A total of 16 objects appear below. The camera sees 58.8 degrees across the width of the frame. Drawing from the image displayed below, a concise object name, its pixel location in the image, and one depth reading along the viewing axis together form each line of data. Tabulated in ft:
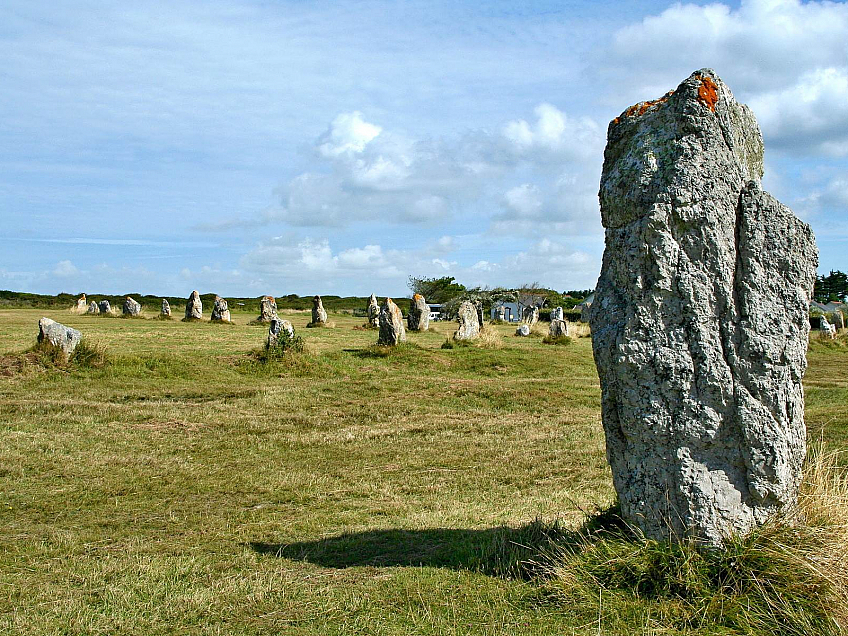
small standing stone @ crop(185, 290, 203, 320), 117.80
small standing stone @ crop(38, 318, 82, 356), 52.95
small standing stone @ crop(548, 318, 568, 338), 92.07
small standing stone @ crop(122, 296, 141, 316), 128.77
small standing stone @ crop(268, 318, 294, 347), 62.56
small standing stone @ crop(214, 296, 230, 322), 116.78
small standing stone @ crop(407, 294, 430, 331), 103.71
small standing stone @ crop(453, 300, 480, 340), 85.40
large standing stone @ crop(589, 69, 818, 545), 15.57
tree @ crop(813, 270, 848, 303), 225.56
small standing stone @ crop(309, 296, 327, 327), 114.52
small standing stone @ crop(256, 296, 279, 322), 119.55
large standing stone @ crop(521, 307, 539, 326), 130.64
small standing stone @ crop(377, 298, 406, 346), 69.77
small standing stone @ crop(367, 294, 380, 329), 117.21
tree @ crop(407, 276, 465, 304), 252.62
